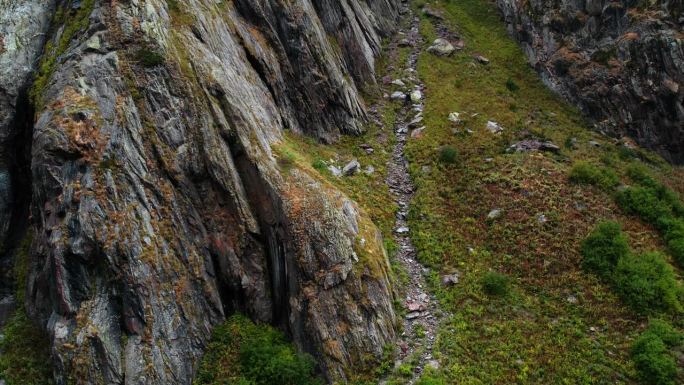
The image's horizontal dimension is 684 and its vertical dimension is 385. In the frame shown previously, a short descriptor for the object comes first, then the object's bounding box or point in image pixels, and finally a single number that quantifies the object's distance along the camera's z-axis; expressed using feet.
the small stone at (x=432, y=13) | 166.96
